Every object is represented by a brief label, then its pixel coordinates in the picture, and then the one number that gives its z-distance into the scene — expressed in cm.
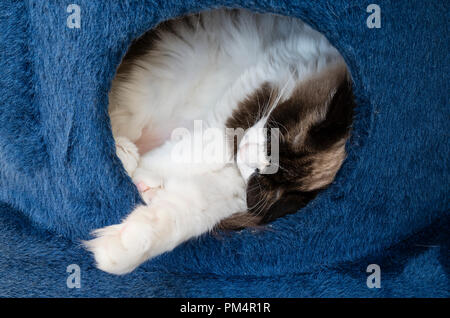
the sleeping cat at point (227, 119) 56
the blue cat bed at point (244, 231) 51
